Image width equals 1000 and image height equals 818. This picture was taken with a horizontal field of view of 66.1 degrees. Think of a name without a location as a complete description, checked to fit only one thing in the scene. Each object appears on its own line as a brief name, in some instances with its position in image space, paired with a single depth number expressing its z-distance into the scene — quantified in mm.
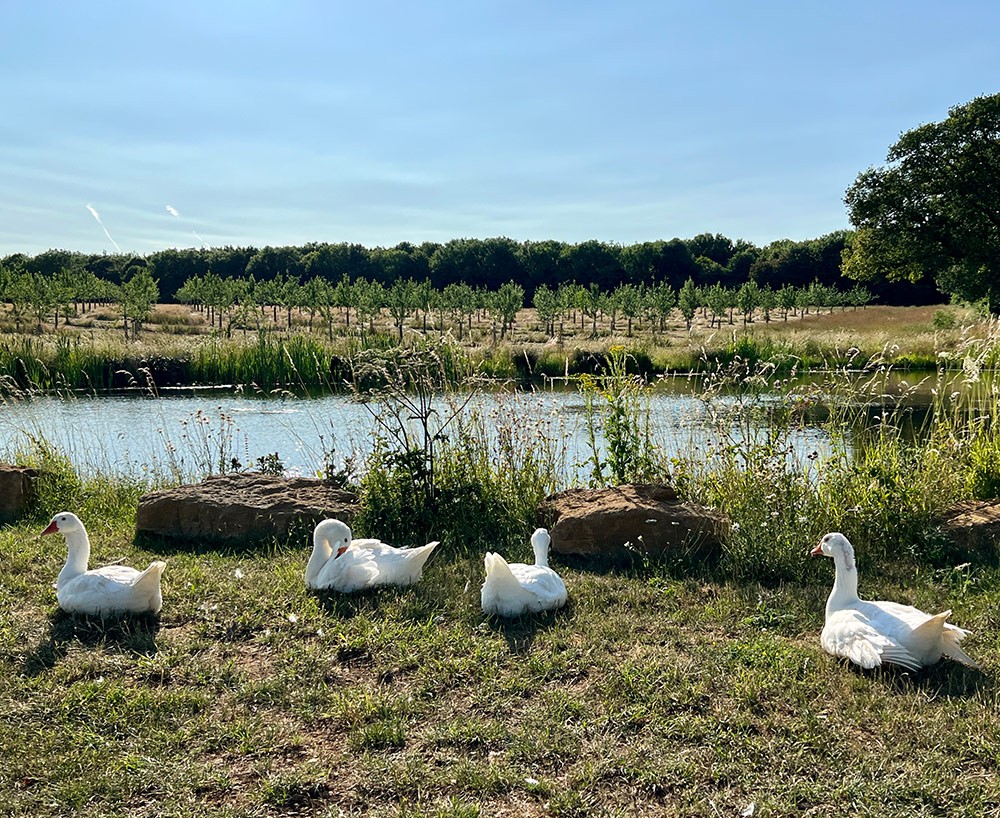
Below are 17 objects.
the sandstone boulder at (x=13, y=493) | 7445
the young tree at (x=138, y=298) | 44312
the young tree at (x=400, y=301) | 52125
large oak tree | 30625
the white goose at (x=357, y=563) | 5160
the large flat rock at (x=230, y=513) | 6535
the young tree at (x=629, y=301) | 55481
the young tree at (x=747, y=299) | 60156
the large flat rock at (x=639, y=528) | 5809
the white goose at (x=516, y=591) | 4672
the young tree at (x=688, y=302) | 57000
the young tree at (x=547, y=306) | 54094
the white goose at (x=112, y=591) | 4684
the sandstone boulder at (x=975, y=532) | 5746
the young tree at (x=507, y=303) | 53219
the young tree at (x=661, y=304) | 54656
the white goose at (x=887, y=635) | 3826
